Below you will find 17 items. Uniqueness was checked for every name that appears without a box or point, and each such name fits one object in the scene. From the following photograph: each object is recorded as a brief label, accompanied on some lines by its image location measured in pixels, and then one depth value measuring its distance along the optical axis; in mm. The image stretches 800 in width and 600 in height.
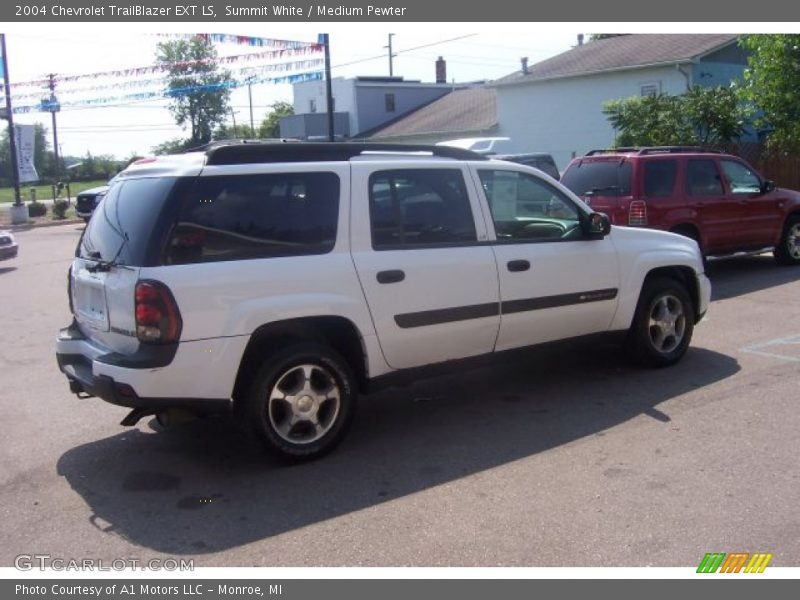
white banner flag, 32531
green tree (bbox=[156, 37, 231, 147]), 36778
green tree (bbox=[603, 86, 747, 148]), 18297
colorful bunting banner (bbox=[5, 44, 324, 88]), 21281
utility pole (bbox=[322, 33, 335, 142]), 21578
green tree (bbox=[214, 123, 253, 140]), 55212
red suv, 10500
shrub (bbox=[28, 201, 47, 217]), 33250
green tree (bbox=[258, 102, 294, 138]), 63844
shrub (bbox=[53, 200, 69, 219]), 31781
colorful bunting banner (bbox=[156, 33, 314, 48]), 18789
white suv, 4594
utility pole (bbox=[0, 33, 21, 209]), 27562
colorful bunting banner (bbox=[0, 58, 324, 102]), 21984
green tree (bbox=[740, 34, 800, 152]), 18875
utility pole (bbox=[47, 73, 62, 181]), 26698
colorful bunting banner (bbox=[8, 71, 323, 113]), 22391
